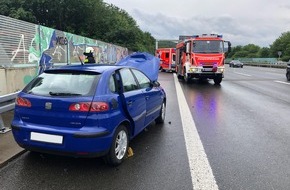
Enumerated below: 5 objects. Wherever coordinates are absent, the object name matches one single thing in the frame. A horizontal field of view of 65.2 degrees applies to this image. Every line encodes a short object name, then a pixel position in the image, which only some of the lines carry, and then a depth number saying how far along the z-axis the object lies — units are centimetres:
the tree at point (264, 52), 8555
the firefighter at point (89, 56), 616
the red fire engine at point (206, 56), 1329
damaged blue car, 307
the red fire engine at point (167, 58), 2523
